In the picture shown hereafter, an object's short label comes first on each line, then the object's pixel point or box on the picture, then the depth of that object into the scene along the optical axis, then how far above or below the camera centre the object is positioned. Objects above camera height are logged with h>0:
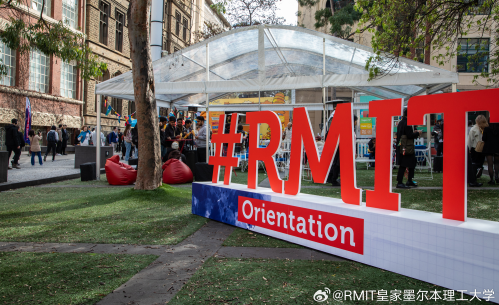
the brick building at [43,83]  20.09 +3.79
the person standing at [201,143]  11.75 +0.09
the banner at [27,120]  18.64 +1.17
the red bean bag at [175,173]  9.72 -0.76
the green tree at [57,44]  10.00 +2.87
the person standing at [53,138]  18.20 +0.24
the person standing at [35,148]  15.13 -0.23
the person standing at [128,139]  15.75 +0.23
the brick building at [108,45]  27.12 +8.22
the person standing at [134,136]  11.45 +0.27
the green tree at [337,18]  22.34 +8.38
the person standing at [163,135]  11.47 +0.32
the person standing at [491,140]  9.28 +0.29
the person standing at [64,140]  22.06 +0.19
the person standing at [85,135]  21.75 +0.51
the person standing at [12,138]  13.12 +0.15
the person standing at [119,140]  26.24 +0.31
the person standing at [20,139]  13.35 +0.12
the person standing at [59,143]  21.89 +0.00
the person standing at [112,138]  21.78 +0.37
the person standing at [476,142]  9.64 +0.24
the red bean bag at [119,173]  9.72 -0.80
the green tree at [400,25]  8.34 +2.98
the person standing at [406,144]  8.09 +0.12
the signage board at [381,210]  2.93 -0.63
